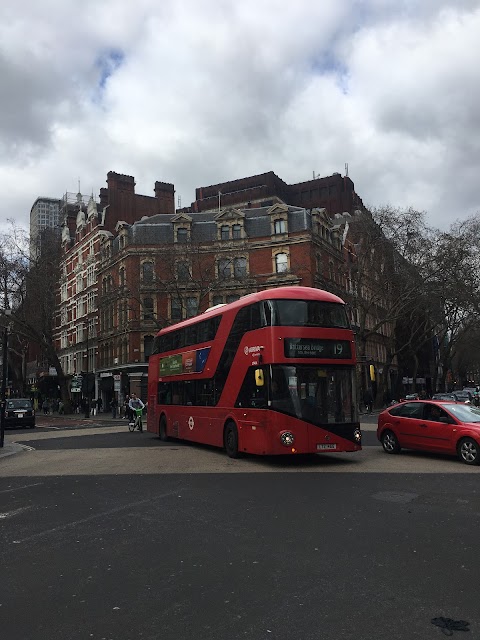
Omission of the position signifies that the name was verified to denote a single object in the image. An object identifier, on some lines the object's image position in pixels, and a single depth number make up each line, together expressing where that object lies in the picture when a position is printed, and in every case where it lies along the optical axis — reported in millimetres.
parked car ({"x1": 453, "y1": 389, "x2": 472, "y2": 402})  36156
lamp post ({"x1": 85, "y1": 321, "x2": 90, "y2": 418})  58656
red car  12859
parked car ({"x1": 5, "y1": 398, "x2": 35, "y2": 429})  34250
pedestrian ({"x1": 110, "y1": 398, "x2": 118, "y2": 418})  43875
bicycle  26609
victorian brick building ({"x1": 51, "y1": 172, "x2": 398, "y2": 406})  47500
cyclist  26703
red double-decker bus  13062
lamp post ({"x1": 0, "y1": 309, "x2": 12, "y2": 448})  20109
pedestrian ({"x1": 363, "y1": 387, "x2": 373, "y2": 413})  40881
